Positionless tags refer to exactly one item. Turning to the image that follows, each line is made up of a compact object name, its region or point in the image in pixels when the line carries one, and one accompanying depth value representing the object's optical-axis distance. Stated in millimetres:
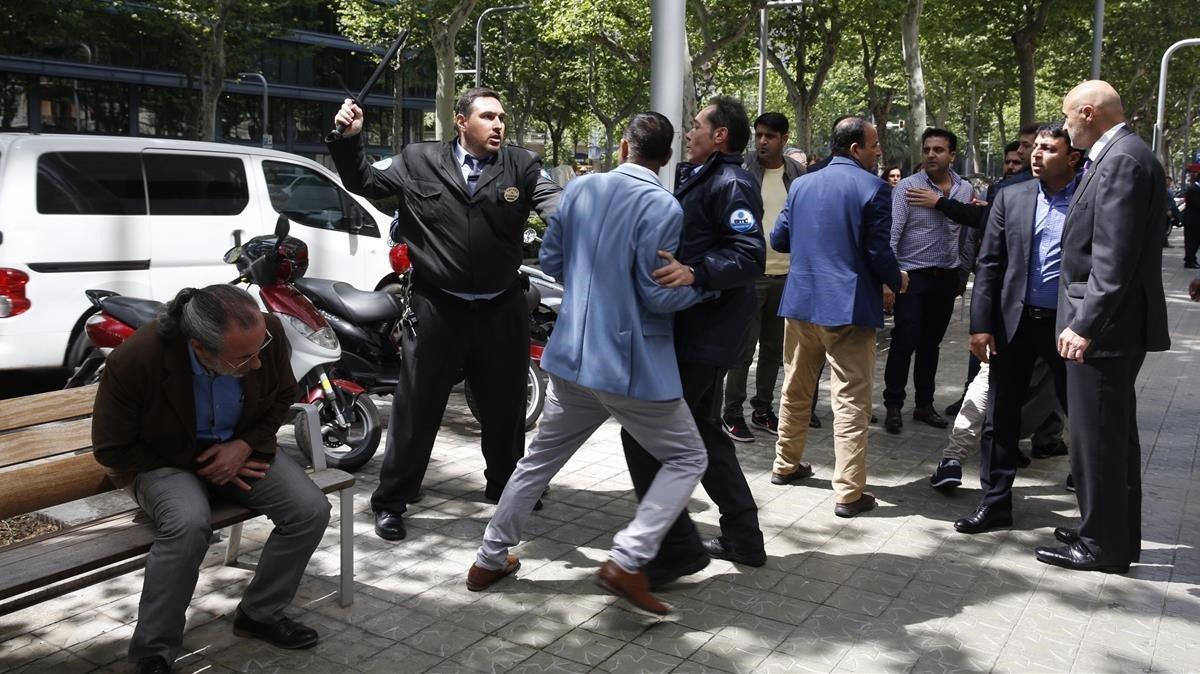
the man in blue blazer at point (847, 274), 5371
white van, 7062
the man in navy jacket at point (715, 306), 4273
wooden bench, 3299
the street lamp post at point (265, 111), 39138
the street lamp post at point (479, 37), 32719
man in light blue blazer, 3885
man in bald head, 4348
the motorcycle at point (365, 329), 6590
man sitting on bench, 3461
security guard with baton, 4828
